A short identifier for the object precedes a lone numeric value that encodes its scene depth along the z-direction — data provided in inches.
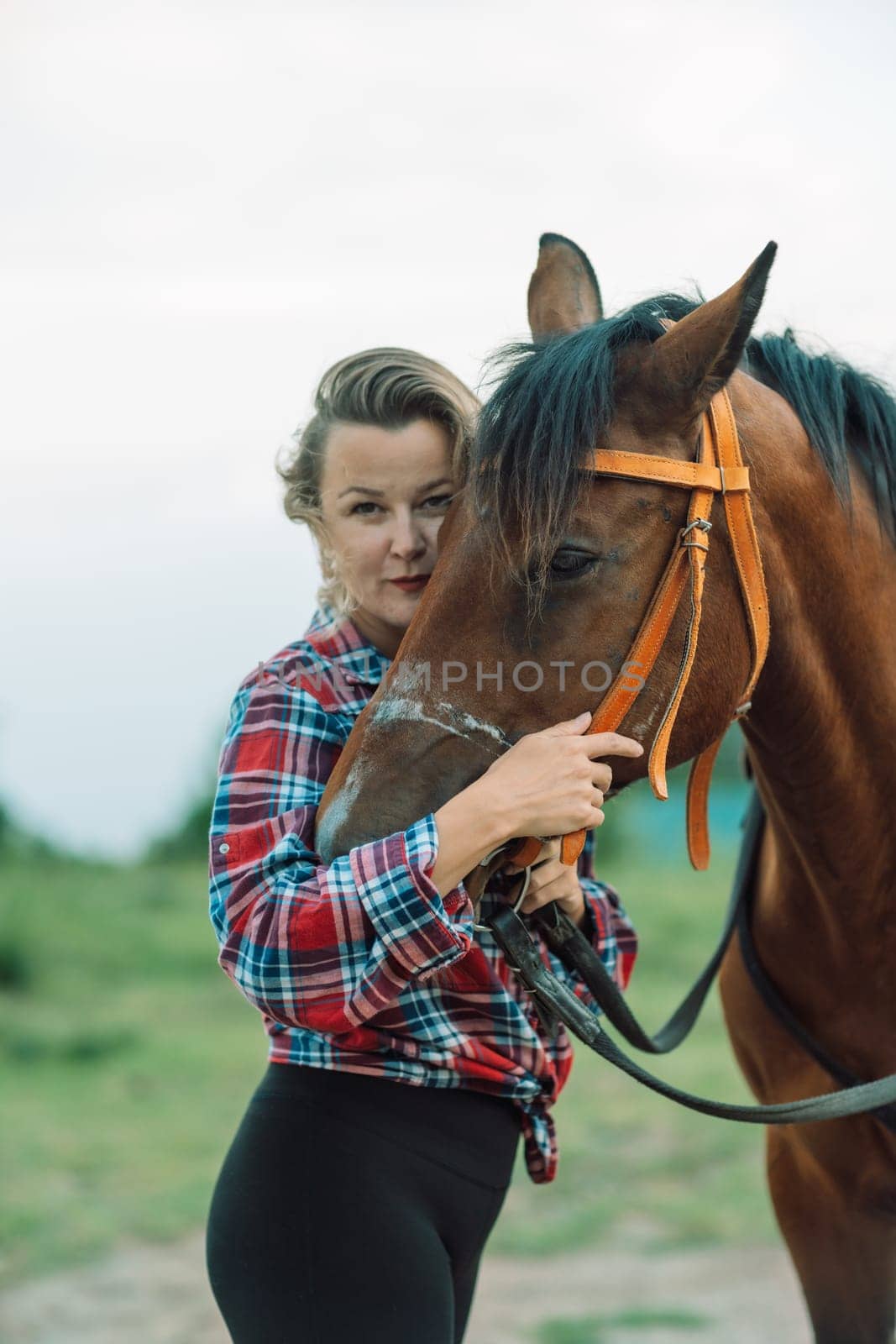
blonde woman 146.5
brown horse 149.3
